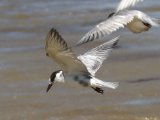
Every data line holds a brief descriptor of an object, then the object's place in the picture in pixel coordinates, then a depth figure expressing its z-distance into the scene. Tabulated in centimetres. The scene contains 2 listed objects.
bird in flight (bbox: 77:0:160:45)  1290
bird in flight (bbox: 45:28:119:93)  1209
